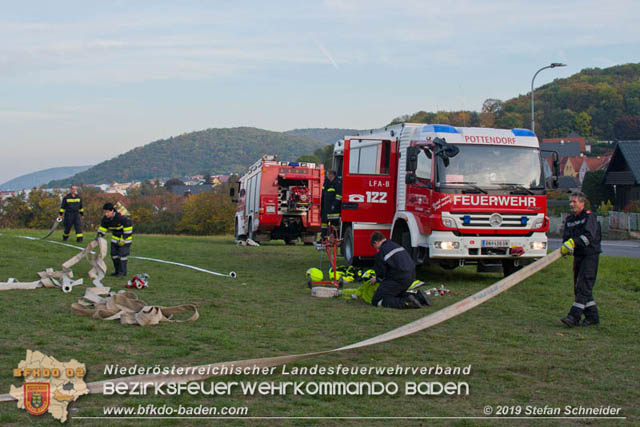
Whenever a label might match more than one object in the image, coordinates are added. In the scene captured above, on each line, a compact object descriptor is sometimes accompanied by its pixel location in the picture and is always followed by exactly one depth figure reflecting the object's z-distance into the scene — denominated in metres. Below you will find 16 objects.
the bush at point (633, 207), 38.69
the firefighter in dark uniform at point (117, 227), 13.23
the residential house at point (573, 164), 111.67
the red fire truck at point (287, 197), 25.95
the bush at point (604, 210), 41.55
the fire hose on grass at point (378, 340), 5.51
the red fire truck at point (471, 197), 12.97
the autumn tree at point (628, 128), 94.62
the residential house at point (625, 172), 50.41
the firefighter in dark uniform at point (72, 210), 21.17
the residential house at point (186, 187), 137.75
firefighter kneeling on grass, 10.35
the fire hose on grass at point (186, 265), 14.62
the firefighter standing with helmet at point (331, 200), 16.11
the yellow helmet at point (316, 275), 12.67
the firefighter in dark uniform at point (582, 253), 8.66
